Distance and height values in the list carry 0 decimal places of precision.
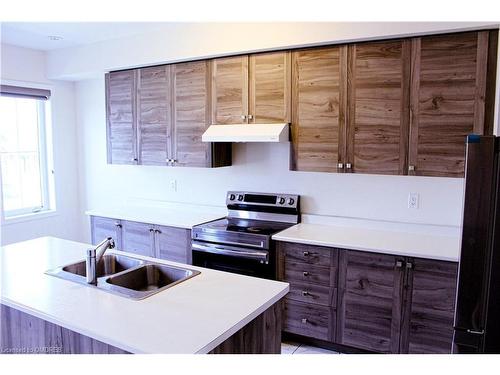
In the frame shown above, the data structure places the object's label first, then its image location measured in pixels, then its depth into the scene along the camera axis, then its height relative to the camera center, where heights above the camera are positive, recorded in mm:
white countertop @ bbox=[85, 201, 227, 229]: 3576 -644
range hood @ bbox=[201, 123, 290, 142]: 3023 +124
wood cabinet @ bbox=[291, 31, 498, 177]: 2510 +318
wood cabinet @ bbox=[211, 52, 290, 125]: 3131 +487
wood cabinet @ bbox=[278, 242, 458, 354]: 2514 -1009
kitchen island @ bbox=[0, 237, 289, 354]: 1466 -678
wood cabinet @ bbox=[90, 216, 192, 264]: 3443 -826
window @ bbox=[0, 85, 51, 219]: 4199 -45
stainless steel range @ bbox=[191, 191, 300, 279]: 3041 -663
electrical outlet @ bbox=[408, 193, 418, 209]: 3000 -378
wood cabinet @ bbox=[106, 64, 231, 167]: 3537 +295
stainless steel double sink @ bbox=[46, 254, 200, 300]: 2006 -678
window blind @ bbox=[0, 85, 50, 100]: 4074 +579
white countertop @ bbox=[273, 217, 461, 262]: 2572 -634
